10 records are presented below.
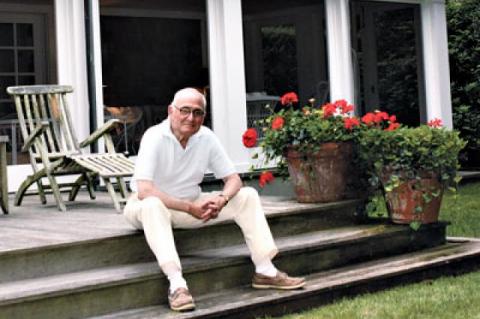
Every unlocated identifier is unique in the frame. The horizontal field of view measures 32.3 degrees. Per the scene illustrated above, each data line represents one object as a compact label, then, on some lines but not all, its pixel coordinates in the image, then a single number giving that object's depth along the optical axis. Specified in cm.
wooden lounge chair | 568
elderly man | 404
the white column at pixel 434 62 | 1030
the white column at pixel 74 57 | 721
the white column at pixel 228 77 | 817
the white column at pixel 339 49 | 923
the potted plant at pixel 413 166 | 521
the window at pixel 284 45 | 1173
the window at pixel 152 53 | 1229
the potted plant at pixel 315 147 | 542
